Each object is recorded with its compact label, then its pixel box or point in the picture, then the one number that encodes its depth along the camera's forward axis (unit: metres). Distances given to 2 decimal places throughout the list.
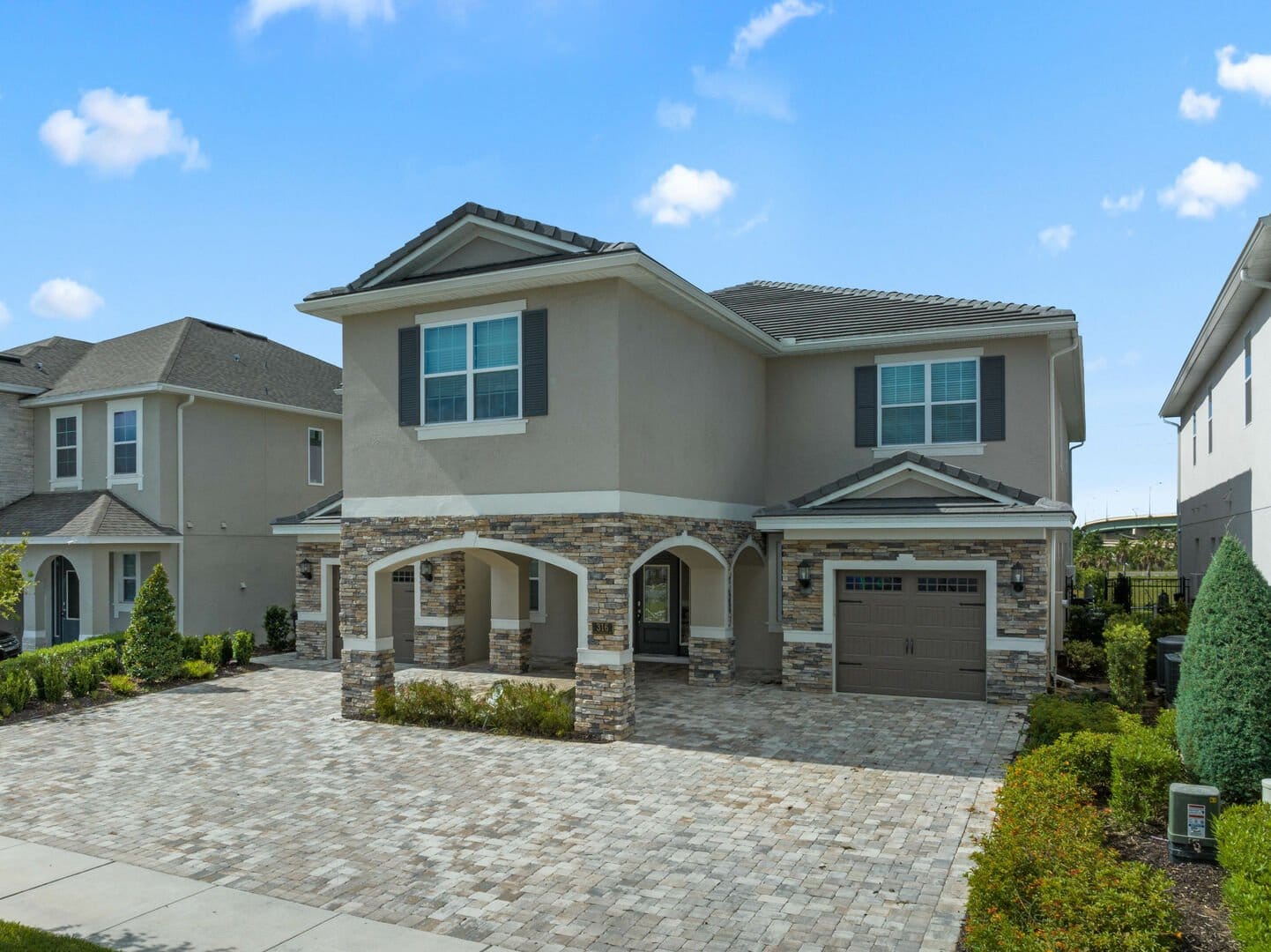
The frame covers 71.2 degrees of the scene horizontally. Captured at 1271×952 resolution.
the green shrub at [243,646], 18.44
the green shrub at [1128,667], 12.77
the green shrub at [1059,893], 5.19
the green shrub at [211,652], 17.89
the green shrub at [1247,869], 5.25
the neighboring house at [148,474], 20.59
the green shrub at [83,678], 15.29
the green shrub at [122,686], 15.72
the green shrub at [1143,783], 8.02
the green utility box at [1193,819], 7.19
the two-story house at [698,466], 12.52
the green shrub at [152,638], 16.48
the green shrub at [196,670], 17.14
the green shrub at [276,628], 20.98
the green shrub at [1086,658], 16.31
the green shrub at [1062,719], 9.83
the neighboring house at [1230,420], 12.56
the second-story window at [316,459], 24.84
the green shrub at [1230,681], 7.74
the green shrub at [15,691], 14.17
